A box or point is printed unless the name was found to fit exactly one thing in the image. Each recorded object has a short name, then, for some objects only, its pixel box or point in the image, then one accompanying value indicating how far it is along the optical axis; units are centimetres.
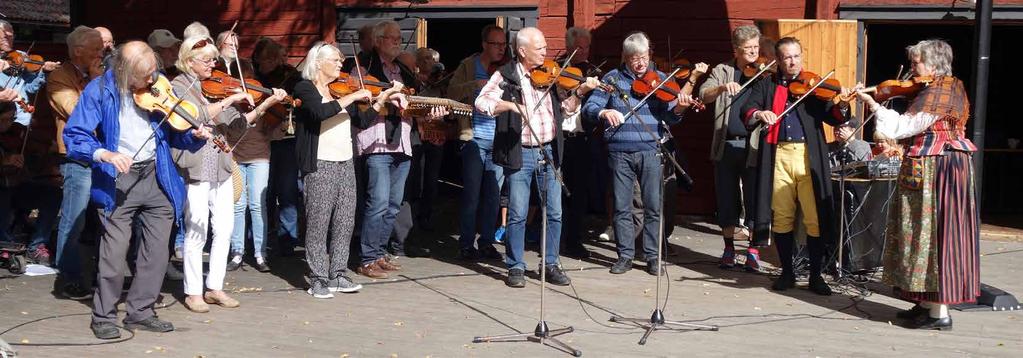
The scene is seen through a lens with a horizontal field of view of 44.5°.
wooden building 1084
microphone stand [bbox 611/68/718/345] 701
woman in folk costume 705
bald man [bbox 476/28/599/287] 811
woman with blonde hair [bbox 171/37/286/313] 706
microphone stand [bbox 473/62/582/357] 650
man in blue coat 643
